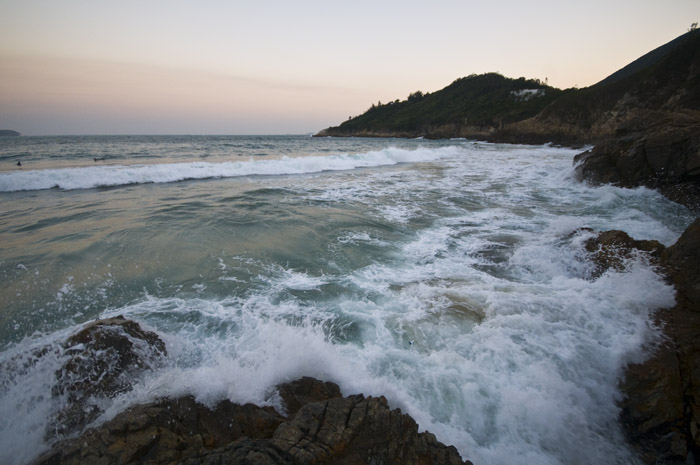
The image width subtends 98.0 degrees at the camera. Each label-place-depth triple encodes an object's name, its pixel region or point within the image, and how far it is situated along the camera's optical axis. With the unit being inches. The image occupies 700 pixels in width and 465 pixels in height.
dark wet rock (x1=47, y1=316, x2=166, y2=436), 99.5
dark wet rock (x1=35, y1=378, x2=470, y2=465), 80.7
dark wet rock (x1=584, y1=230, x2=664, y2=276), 181.0
